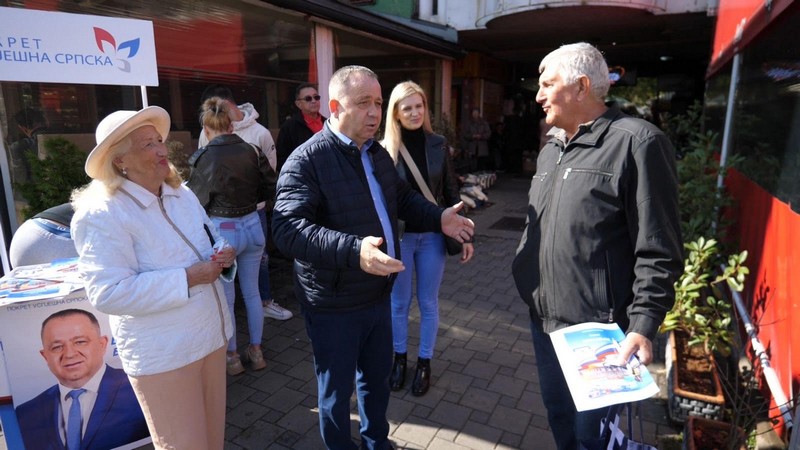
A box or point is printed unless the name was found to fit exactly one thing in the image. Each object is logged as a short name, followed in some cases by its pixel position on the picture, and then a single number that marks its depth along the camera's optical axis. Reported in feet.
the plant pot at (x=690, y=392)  9.20
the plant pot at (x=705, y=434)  7.99
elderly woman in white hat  5.89
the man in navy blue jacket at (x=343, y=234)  6.57
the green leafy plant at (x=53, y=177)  11.59
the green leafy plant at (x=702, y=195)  13.19
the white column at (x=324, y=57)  23.32
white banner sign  8.23
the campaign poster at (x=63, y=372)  7.50
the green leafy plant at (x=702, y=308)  9.77
